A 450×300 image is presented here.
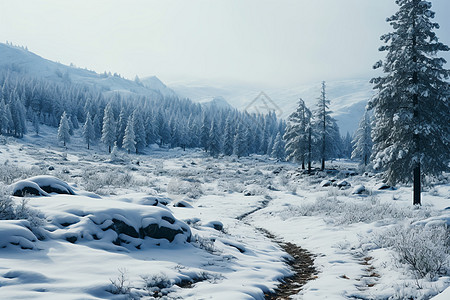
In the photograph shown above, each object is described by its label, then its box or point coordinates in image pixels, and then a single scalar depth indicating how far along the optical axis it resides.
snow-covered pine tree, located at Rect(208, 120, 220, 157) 73.81
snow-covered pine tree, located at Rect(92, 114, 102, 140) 87.57
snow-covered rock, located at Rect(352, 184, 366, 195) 21.19
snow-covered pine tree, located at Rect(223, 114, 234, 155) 77.44
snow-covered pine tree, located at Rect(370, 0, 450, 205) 15.13
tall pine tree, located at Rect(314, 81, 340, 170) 44.12
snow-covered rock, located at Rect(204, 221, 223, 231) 11.04
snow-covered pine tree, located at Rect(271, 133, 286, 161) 73.44
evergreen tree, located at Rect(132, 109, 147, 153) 76.70
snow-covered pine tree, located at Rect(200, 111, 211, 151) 79.06
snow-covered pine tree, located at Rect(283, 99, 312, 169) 43.59
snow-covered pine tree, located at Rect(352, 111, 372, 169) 57.72
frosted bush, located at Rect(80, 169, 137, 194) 18.96
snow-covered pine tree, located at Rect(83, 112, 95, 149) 75.56
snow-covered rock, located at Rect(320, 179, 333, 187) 28.51
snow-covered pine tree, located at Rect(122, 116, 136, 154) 67.25
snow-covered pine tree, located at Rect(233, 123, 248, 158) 74.06
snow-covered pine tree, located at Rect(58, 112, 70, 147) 70.94
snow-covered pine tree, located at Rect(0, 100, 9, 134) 69.88
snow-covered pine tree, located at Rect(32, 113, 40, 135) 82.89
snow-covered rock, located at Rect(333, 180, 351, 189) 25.19
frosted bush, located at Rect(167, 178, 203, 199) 22.78
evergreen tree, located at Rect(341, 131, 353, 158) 118.04
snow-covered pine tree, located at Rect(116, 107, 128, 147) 78.69
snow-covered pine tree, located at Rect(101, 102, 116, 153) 68.88
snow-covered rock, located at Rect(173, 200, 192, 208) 17.23
